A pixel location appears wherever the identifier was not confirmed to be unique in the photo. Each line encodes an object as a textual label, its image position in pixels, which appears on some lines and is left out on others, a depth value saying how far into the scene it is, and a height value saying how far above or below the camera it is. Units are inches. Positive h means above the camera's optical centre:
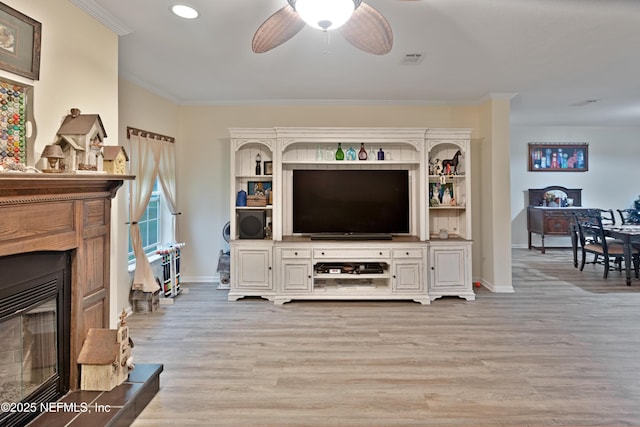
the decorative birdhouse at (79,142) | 81.9 +17.9
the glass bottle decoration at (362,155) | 181.3 +32.2
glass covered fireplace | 67.2 -23.3
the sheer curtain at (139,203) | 151.5 +6.8
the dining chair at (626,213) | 295.3 +4.5
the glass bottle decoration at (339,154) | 180.4 +32.6
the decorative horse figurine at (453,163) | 186.8 +28.9
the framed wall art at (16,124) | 69.6 +19.5
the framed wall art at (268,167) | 184.9 +26.8
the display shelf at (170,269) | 171.6 -24.6
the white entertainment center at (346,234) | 170.1 -6.6
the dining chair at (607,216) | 306.2 +1.9
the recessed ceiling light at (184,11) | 98.2 +58.1
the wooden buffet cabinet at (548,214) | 292.5 +3.5
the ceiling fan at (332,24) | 60.1 +38.8
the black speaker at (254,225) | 176.2 -3.0
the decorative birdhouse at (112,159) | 91.7 +15.6
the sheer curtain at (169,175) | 177.5 +22.5
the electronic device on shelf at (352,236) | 174.6 -8.5
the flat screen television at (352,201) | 179.2 +8.8
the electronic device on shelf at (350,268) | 174.2 -24.2
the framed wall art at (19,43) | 70.0 +36.1
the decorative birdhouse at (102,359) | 81.1 -31.8
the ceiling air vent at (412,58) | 131.2 +60.0
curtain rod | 151.1 +39.0
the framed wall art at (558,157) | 309.4 +53.1
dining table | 194.7 -11.3
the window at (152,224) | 174.9 -2.3
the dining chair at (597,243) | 209.3 -15.7
